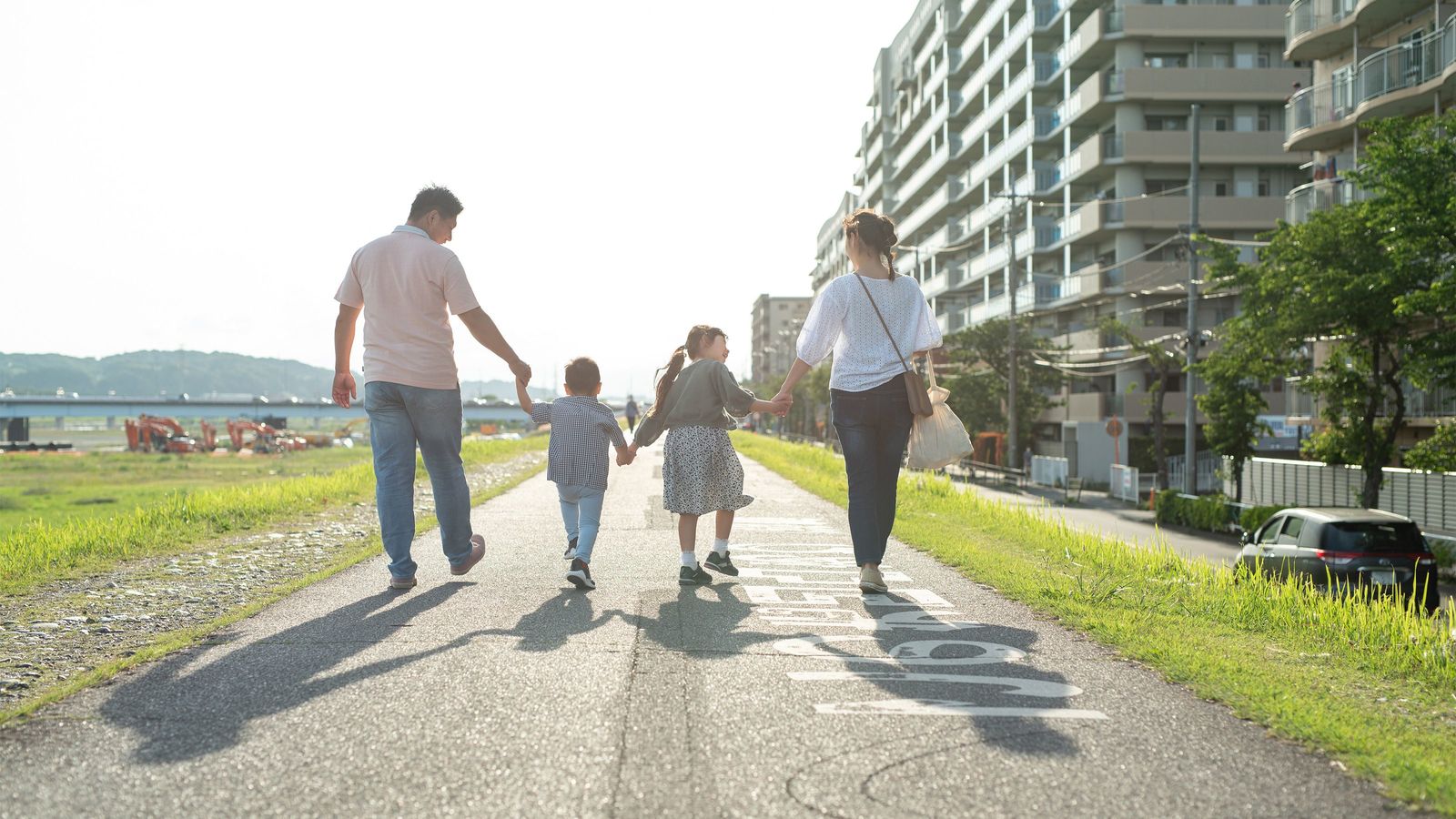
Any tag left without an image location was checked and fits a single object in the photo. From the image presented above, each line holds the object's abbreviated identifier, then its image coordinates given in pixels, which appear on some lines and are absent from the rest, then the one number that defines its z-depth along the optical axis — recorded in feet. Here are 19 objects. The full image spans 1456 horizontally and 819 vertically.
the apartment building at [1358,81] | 92.53
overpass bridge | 414.00
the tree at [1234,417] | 110.63
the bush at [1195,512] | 98.84
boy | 22.79
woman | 20.52
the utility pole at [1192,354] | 114.01
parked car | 46.52
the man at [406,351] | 20.04
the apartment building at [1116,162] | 169.37
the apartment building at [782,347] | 489.62
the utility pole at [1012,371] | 164.90
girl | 23.40
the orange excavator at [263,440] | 288.92
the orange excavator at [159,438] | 283.18
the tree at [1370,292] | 61.87
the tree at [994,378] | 182.09
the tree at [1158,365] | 144.46
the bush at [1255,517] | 88.22
